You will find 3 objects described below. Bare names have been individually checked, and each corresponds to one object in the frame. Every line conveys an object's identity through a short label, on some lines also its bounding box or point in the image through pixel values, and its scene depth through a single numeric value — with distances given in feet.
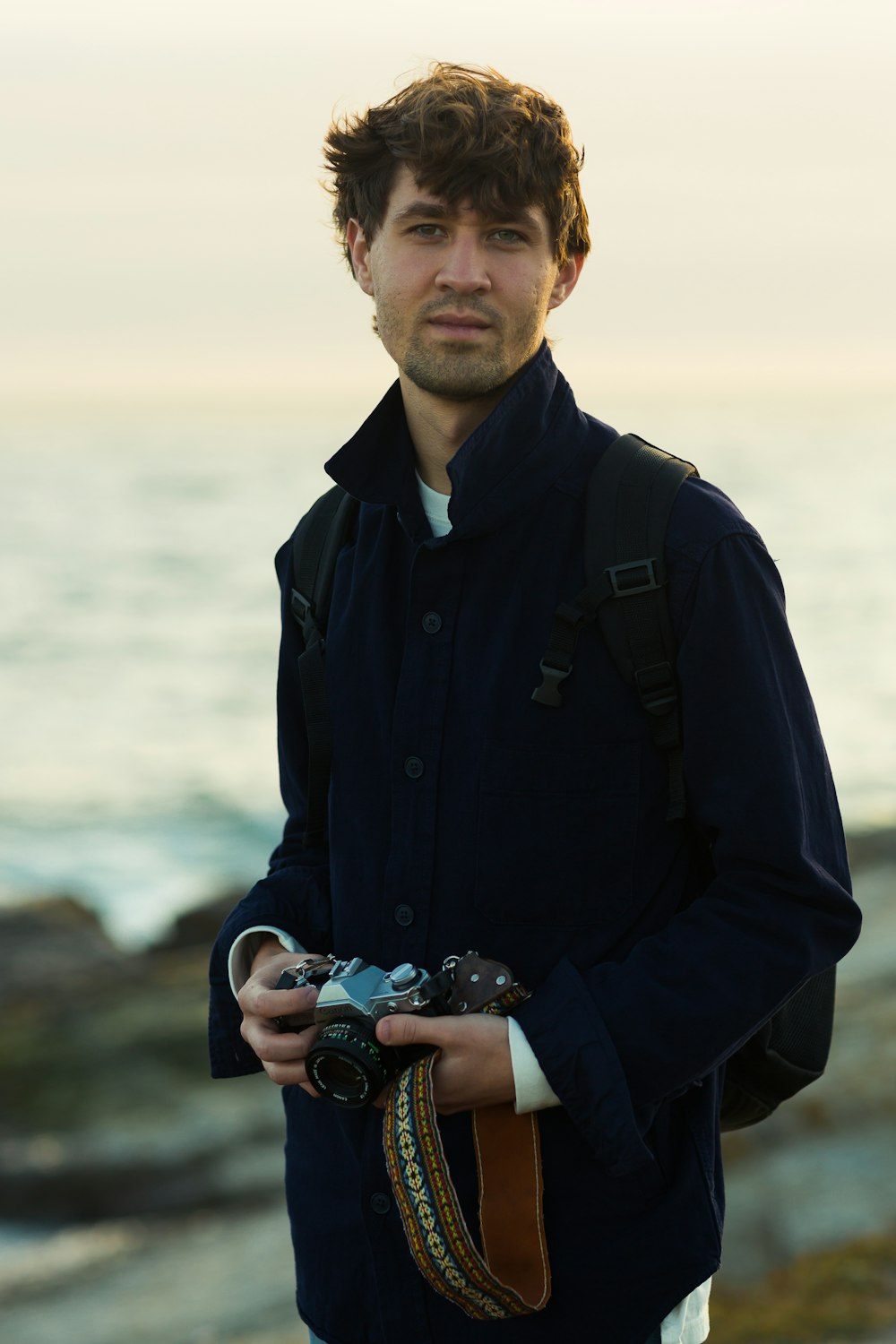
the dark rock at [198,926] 69.05
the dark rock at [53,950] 60.49
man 14.11
